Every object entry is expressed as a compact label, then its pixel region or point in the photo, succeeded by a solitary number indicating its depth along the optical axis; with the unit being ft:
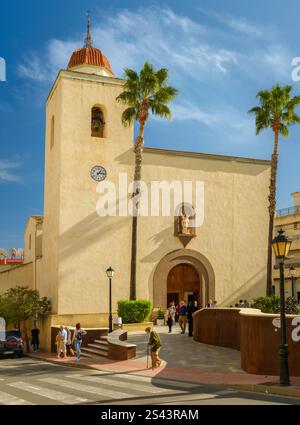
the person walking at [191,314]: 88.43
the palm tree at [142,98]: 105.19
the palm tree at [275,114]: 114.21
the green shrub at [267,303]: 102.42
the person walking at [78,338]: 78.95
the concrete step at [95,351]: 80.07
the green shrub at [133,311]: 98.12
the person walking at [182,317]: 92.38
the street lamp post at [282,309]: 47.52
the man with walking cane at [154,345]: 62.90
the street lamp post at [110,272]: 85.40
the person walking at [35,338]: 103.55
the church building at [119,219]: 102.94
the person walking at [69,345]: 85.15
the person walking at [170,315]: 92.43
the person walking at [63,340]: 83.25
